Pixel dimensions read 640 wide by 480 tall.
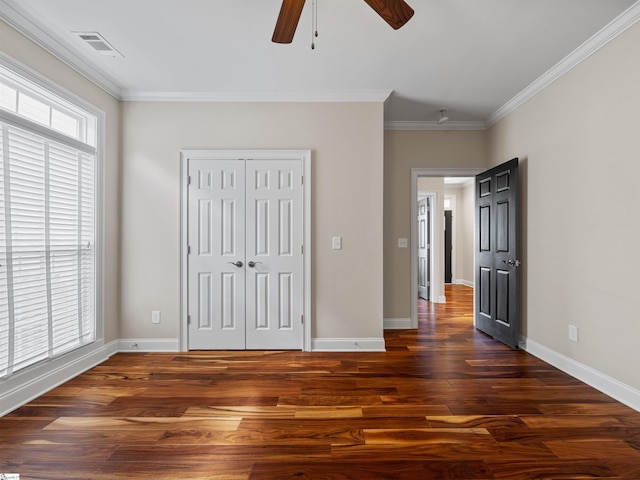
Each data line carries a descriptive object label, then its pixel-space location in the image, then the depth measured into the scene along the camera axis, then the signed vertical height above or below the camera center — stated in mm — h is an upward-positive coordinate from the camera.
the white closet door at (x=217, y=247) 3506 -63
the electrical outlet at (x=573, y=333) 2848 -800
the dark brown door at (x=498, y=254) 3564 -156
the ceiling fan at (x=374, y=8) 1760 +1256
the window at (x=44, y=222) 2279 +153
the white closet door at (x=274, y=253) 3504 -127
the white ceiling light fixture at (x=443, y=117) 3991 +1548
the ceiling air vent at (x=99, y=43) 2543 +1581
